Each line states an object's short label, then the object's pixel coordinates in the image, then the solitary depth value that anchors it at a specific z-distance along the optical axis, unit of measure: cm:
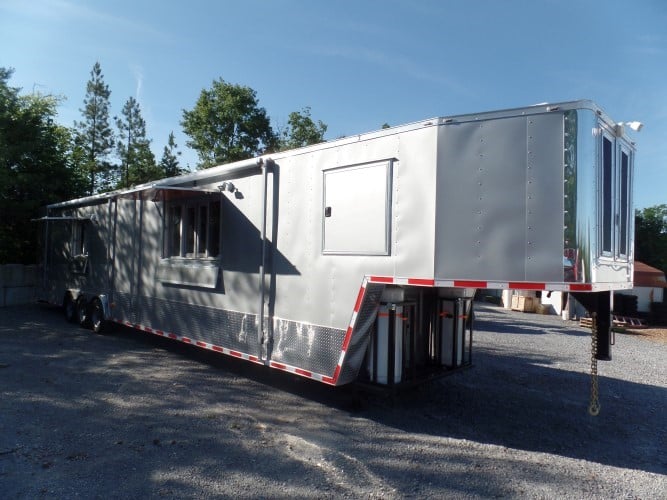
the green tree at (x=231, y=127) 2373
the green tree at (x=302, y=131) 2252
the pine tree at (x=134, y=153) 2680
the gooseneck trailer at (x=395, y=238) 434
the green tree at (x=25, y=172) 1459
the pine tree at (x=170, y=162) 2675
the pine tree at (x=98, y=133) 2745
